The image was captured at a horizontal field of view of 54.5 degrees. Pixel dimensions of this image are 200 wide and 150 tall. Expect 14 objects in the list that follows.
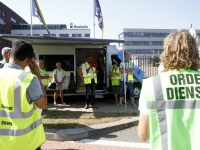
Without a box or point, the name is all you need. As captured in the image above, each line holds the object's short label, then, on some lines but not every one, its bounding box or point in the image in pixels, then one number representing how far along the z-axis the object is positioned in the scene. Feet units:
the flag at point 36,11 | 42.01
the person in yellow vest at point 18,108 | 6.14
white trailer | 29.00
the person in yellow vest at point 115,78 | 27.80
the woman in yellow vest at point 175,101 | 4.56
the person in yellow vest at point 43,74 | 26.21
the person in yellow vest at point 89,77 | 24.72
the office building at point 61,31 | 211.00
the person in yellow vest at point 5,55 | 15.91
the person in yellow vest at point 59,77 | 27.25
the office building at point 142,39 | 277.23
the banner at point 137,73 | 28.98
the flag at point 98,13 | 47.97
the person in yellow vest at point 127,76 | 25.90
